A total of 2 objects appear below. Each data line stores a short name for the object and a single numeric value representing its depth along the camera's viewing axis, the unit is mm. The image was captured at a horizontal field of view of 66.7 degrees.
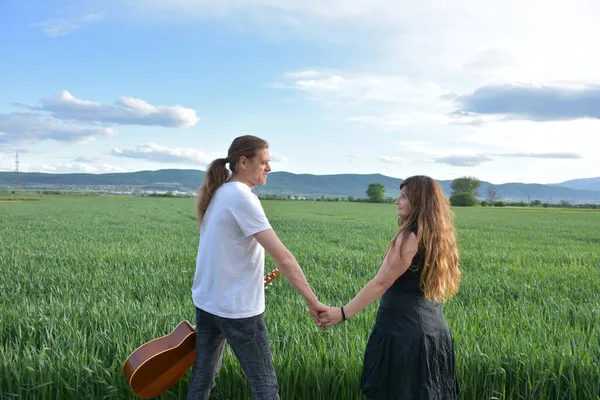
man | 2756
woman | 2965
